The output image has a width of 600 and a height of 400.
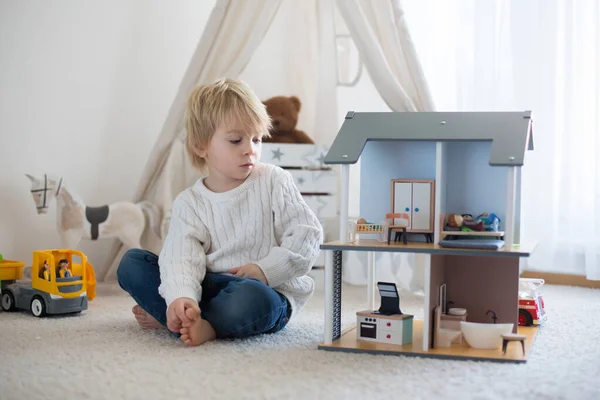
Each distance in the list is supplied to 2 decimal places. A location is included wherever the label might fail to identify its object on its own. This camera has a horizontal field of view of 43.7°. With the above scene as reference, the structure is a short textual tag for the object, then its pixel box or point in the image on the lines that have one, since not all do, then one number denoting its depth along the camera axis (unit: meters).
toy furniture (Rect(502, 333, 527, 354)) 1.41
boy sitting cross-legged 1.58
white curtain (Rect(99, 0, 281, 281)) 2.37
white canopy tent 2.37
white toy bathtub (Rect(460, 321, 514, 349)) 1.46
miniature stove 1.50
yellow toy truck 1.87
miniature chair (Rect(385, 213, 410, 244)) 1.58
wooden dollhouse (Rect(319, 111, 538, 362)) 1.45
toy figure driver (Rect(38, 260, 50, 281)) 1.89
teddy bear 2.37
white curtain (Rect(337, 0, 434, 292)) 2.24
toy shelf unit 2.36
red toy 1.74
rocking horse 2.30
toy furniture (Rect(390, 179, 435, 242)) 1.61
